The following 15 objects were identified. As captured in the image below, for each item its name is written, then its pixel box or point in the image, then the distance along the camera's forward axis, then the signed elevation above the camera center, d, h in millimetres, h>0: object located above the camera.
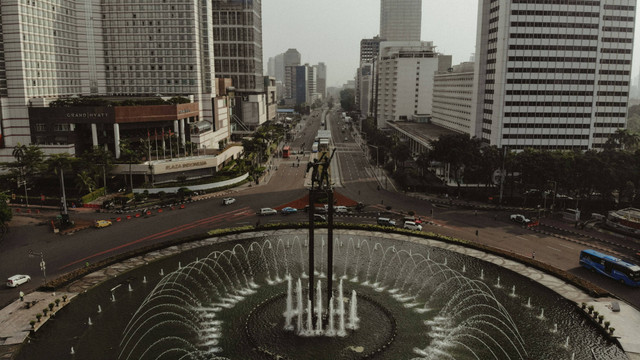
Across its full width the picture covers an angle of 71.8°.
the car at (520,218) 78062 -19123
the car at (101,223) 74750 -19542
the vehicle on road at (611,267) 52312 -18992
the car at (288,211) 84062 -19245
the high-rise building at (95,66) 105562 +12222
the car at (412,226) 73812 -19245
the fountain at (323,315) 39312 -20950
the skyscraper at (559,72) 111938 +9963
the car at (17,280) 51625 -20213
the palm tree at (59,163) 81256 -10574
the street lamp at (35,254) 57050 -20361
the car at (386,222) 75938 -19214
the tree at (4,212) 67438 -16044
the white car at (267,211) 83000 -19158
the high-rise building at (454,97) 152250 +4851
